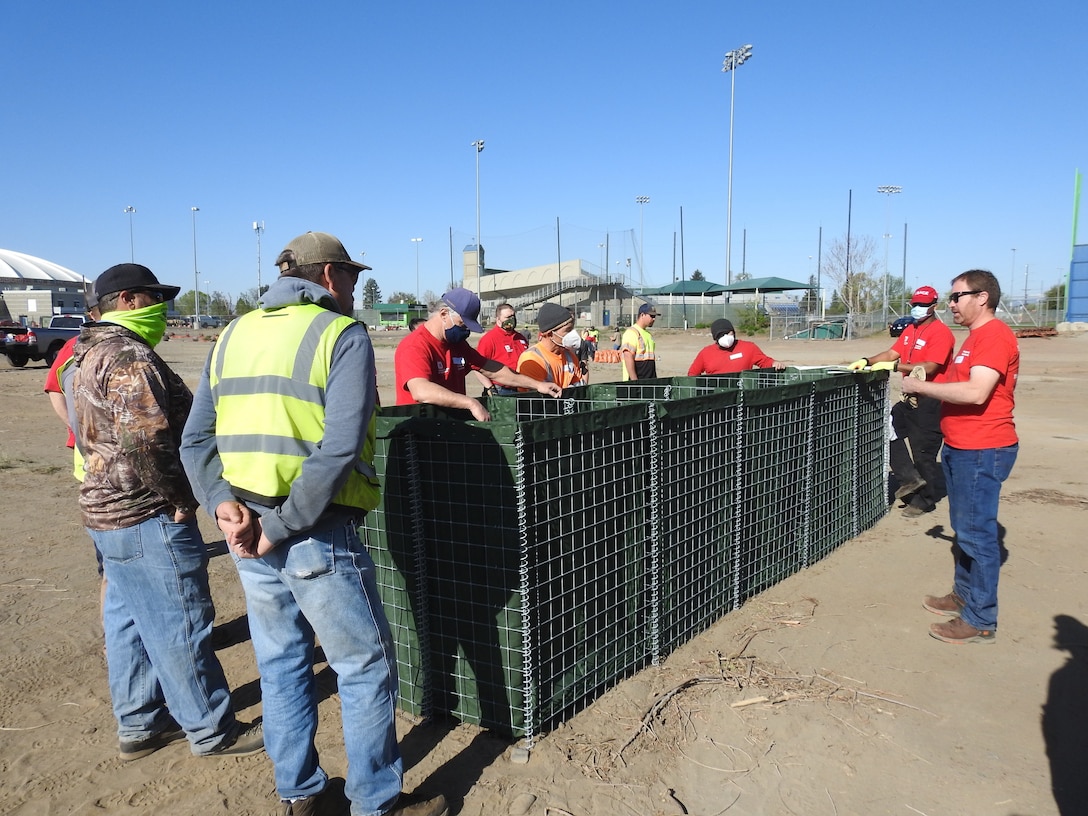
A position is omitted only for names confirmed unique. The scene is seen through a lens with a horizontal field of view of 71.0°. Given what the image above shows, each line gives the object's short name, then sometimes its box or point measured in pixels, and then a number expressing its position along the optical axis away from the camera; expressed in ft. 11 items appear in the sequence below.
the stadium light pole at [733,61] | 125.23
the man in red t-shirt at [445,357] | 14.94
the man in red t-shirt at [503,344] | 25.79
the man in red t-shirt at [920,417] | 21.57
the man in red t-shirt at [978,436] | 13.15
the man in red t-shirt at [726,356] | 23.84
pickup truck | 75.41
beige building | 186.91
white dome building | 204.74
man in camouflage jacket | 9.52
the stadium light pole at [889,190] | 190.19
